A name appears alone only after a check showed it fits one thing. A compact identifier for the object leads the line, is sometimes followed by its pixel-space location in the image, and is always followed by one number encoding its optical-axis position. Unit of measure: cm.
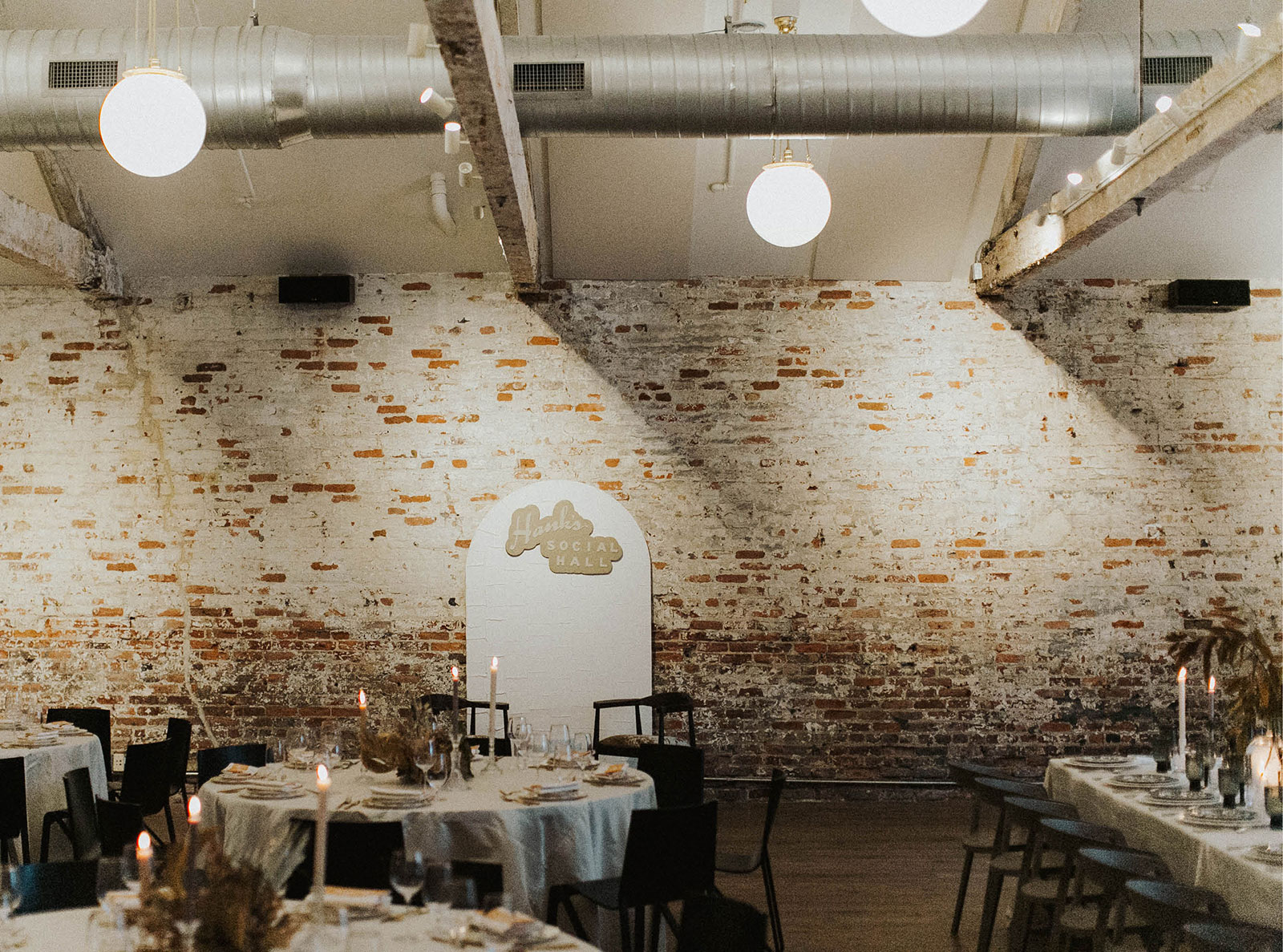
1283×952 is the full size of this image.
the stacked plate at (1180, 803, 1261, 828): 371
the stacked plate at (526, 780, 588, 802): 404
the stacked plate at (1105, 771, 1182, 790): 443
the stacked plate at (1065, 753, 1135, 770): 488
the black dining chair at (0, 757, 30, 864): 463
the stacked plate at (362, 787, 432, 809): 390
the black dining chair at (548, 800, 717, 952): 357
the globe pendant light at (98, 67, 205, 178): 366
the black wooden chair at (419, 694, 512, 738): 651
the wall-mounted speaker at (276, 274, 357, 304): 738
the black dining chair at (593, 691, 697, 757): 640
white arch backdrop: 728
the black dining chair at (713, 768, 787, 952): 433
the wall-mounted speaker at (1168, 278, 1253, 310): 741
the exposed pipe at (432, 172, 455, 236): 672
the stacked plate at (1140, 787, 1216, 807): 409
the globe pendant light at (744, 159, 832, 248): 520
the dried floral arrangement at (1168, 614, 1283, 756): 380
